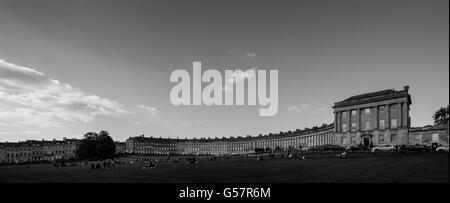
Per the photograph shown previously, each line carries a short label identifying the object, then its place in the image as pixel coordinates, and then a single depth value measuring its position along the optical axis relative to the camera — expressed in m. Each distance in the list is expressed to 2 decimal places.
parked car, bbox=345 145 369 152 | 53.28
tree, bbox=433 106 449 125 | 56.23
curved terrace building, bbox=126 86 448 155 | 57.93
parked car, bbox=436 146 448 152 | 39.96
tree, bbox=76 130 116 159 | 113.94
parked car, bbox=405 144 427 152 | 44.09
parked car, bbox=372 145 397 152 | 48.93
